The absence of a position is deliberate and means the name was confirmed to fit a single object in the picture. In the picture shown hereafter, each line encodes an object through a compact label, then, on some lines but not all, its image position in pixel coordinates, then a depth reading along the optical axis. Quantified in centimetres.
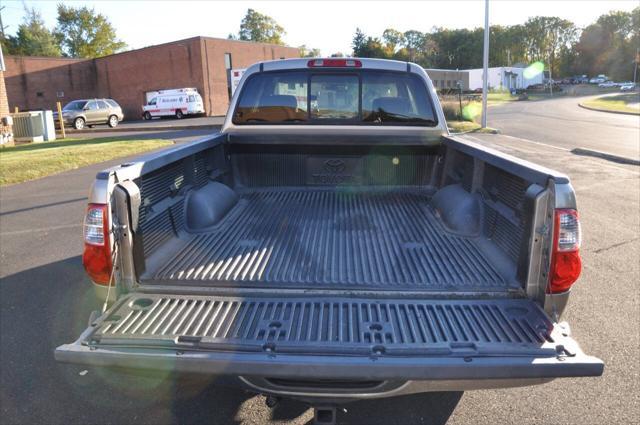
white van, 3803
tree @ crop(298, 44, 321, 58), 9349
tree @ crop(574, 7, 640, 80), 10776
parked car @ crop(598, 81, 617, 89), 9622
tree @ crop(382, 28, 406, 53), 10835
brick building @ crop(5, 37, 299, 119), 4222
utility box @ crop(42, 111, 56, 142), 2186
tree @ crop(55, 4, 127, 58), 7425
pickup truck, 219
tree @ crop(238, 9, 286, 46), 10050
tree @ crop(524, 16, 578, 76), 12275
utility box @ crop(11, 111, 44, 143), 2095
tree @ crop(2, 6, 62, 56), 6488
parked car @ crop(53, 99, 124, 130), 3095
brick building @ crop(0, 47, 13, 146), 1869
